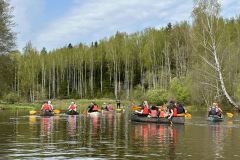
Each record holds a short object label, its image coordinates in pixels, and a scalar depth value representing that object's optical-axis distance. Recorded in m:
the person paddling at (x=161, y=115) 24.26
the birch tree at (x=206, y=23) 35.65
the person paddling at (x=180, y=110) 23.31
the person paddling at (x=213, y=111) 26.50
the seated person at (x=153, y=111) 24.75
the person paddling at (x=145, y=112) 25.66
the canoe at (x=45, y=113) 31.47
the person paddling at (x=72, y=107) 33.72
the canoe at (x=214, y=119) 26.05
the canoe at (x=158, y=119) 22.69
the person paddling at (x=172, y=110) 22.95
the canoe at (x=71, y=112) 33.91
